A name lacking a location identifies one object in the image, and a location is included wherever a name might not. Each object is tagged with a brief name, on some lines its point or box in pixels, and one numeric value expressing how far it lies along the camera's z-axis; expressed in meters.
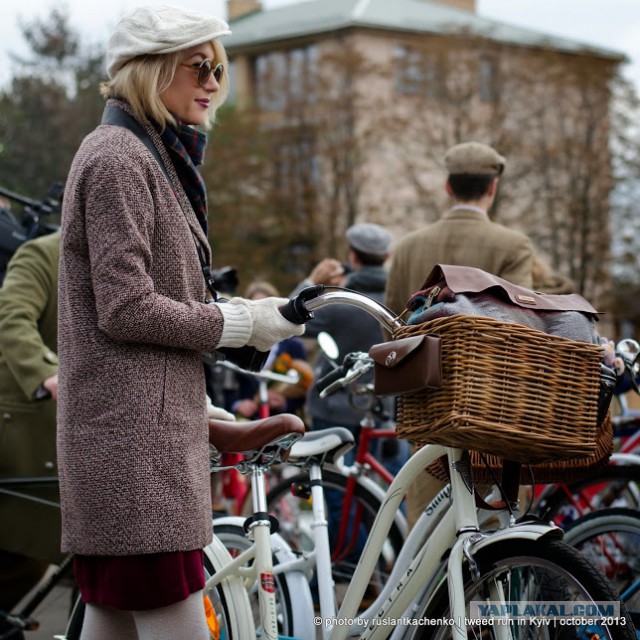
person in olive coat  4.78
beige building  34.78
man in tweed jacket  5.36
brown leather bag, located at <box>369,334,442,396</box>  3.17
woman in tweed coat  3.02
